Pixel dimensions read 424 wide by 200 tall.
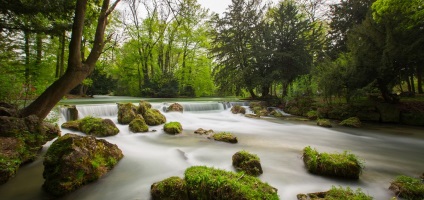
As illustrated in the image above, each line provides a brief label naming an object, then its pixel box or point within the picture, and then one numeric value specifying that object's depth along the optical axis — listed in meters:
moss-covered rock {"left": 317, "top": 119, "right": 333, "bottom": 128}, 10.80
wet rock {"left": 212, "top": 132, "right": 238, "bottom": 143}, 7.53
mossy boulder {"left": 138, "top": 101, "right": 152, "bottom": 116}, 10.67
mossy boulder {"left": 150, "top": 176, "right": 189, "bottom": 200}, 3.28
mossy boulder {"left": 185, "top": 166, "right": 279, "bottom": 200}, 2.98
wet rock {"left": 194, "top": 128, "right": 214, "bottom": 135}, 8.75
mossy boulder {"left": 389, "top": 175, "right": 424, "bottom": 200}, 3.39
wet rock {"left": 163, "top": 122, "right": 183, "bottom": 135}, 8.71
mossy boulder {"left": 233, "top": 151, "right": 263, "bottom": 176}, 4.57
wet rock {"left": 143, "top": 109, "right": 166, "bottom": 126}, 9.97
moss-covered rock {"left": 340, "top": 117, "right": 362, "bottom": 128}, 10.93
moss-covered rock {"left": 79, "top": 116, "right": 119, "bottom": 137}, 7.71
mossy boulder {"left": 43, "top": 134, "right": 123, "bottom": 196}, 3.64
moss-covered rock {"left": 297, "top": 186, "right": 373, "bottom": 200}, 3.08
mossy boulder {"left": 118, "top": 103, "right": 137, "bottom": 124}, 9.77
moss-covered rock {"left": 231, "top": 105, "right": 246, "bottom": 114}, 15.34
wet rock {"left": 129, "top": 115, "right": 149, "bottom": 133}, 8.61
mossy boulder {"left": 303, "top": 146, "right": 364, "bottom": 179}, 4.30
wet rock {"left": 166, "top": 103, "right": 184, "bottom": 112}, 13.74
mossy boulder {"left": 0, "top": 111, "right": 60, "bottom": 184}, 4.03
